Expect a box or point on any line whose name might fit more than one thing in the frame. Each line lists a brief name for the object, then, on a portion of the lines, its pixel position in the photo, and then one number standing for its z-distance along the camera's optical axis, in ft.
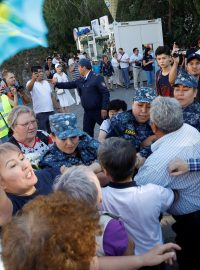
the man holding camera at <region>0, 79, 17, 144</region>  9.92
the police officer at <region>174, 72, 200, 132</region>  6.07
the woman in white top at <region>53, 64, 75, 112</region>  17.67
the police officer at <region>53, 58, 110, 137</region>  11.41
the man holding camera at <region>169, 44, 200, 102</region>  8.82
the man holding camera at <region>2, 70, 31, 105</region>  11.08
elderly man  4.74
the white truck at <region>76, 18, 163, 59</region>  29.15
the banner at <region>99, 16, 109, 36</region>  32.19
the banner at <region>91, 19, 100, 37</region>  34.94
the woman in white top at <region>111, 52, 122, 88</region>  29.37
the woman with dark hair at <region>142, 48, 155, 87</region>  26.14
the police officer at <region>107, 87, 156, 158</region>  6.19
